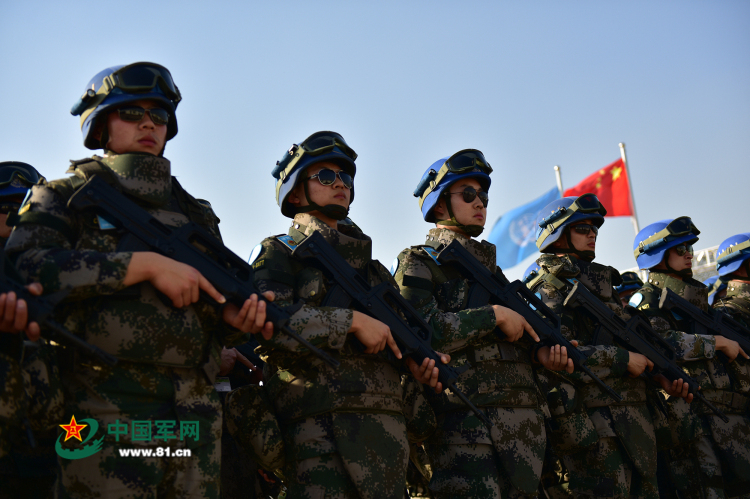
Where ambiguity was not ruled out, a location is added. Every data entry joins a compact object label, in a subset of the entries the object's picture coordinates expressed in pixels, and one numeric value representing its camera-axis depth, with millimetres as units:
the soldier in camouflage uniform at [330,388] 4270
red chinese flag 19500
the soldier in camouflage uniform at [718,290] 10234
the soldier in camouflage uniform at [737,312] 7496
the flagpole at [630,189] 19078
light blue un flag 20703
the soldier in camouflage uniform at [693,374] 7535
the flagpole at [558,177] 21969
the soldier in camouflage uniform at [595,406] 6457
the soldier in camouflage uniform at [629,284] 10914
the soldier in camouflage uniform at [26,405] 3221
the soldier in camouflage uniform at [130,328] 3416
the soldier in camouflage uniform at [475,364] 5172
